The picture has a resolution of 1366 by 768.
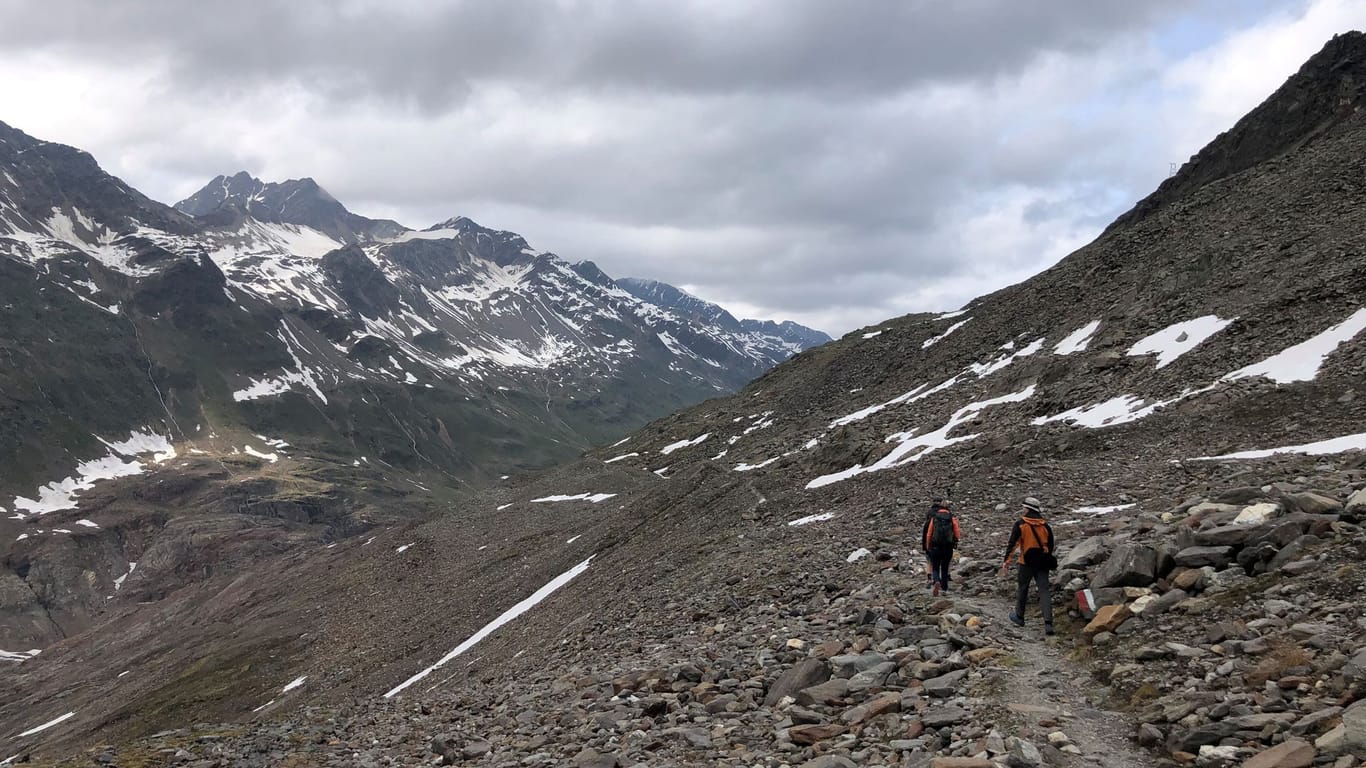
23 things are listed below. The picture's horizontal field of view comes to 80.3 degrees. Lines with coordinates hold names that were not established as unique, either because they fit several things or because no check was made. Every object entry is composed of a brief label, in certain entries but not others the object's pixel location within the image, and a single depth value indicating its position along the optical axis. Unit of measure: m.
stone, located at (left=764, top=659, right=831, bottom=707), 14.12
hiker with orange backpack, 15.45
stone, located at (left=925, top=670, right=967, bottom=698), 12.50
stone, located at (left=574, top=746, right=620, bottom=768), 12.73
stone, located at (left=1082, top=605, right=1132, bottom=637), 13.90
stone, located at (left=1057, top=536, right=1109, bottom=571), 16.62
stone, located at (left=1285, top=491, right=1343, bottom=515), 14.28
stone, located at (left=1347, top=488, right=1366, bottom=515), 13.79
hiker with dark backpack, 17.97
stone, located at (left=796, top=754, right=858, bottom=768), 10.70
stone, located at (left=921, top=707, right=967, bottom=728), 11.42
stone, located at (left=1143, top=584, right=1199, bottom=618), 13.48
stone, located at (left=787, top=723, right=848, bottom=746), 11.95
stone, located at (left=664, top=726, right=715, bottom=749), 12.84
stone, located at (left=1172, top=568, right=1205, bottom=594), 13.66
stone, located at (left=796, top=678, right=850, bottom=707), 13.31
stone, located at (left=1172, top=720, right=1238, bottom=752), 9.58
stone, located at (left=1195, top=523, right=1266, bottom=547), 14.22
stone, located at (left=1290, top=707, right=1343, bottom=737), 9.02
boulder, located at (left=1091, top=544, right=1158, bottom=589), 14.65
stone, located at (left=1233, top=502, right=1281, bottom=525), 14.66
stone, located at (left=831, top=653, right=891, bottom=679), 14.23
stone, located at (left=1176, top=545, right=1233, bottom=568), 14.04
